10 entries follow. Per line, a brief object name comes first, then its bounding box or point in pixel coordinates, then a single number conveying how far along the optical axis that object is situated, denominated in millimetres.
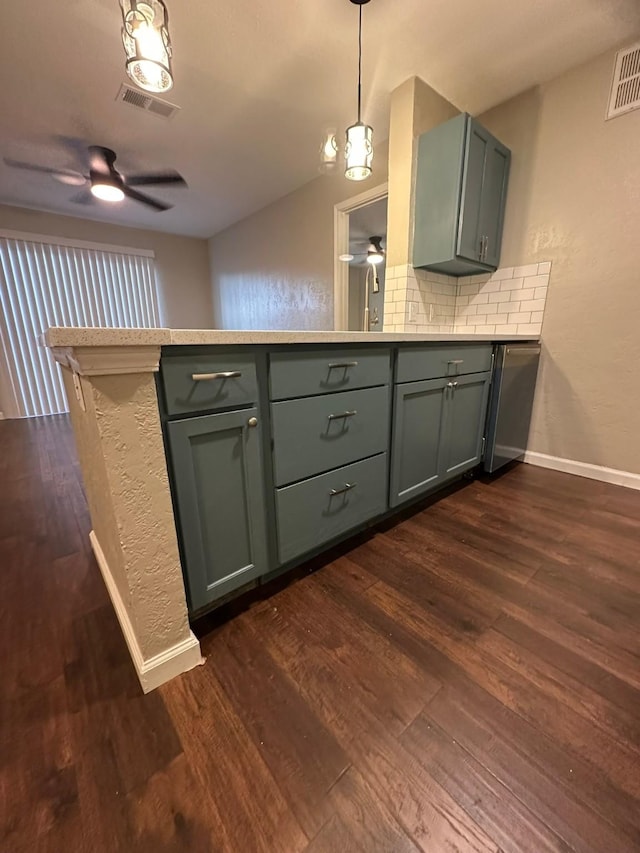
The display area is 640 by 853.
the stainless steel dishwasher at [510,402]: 2076
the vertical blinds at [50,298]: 4047
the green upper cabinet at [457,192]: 1969
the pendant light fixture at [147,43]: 1196
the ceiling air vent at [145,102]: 2168
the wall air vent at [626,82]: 1799
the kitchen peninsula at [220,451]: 778
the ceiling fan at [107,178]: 2553
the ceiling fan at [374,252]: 4340
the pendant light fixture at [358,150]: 1645
